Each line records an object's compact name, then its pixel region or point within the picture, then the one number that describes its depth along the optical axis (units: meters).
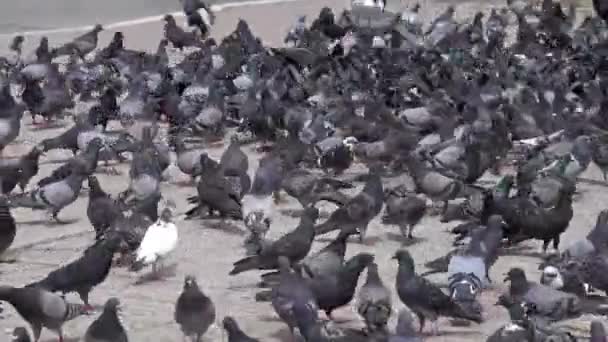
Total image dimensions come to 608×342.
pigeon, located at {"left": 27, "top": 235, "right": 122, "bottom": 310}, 16.67
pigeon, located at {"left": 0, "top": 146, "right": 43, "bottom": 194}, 22.83
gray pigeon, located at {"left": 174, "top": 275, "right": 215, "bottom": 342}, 15.83
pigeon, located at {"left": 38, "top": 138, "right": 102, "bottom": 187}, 22.67
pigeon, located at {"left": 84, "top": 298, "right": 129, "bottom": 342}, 14.62
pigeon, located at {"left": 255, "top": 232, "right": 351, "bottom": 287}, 16.82
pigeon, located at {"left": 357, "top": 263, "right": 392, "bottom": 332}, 15.33
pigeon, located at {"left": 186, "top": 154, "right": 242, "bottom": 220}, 21.59
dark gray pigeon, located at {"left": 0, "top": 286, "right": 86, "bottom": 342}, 15.55
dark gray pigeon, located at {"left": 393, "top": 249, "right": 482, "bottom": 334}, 16.14
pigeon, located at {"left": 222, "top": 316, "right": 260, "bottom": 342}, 14.72
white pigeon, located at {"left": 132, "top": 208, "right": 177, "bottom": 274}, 18.58
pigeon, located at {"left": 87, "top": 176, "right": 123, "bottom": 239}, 20.19
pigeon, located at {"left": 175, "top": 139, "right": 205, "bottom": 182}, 24.36
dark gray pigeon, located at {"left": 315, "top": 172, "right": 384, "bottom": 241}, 20.34
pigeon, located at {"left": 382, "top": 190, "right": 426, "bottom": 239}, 20.81
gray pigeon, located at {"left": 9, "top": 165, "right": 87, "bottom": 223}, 21.73
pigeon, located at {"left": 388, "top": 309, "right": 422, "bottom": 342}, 14.37
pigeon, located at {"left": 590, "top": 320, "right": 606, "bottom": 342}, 14.55
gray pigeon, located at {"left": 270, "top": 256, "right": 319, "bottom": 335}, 15.42
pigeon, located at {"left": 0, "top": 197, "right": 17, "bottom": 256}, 19.27
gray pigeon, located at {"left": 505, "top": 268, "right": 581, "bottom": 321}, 16.14
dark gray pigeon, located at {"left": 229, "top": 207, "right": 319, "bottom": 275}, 17.69
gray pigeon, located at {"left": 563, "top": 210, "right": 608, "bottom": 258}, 18.39
